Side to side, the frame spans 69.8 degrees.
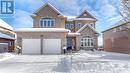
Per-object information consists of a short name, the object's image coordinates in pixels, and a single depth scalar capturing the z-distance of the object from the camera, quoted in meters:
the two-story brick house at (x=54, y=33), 13.18
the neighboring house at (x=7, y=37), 16.02
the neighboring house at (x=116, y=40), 14.37
